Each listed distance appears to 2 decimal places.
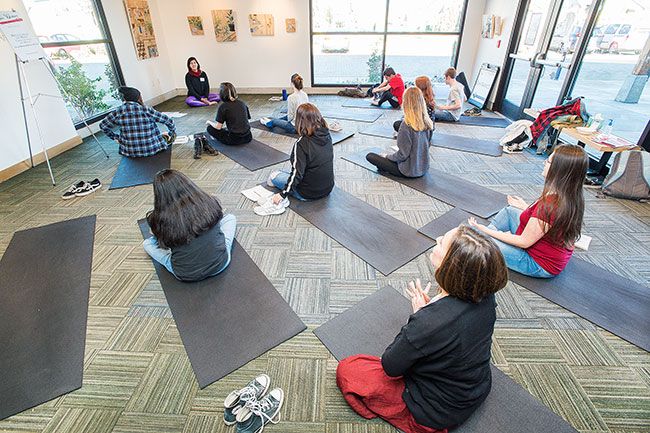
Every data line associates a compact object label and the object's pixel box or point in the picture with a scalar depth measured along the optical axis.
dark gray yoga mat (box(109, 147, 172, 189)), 3.61
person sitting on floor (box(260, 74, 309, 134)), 4.62
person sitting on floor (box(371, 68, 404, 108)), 6.02
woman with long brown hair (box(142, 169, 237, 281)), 1.88
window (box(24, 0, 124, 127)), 4.38
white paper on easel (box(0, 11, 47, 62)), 3.30
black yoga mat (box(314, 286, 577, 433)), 1.41
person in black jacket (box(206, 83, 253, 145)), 4.29
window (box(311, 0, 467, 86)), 6.49
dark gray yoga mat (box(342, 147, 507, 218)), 3.05
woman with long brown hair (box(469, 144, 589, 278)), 1.77
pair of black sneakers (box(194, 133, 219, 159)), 4.21
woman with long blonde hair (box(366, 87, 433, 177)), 3.16
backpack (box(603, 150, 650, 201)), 3.06
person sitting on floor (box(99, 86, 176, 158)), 3.79
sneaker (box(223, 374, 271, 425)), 1.44
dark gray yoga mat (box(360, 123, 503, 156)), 4.35
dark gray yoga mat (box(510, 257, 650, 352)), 1.88
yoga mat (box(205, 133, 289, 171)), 4.02
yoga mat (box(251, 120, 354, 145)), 4.70
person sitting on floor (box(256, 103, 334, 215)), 2.77
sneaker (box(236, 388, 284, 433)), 1.40
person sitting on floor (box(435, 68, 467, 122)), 5.24
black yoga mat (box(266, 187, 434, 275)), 2.44
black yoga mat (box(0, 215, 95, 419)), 1.63
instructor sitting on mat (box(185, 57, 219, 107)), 6.28
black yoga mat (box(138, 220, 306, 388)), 1.73
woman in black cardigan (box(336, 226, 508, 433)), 1.05
